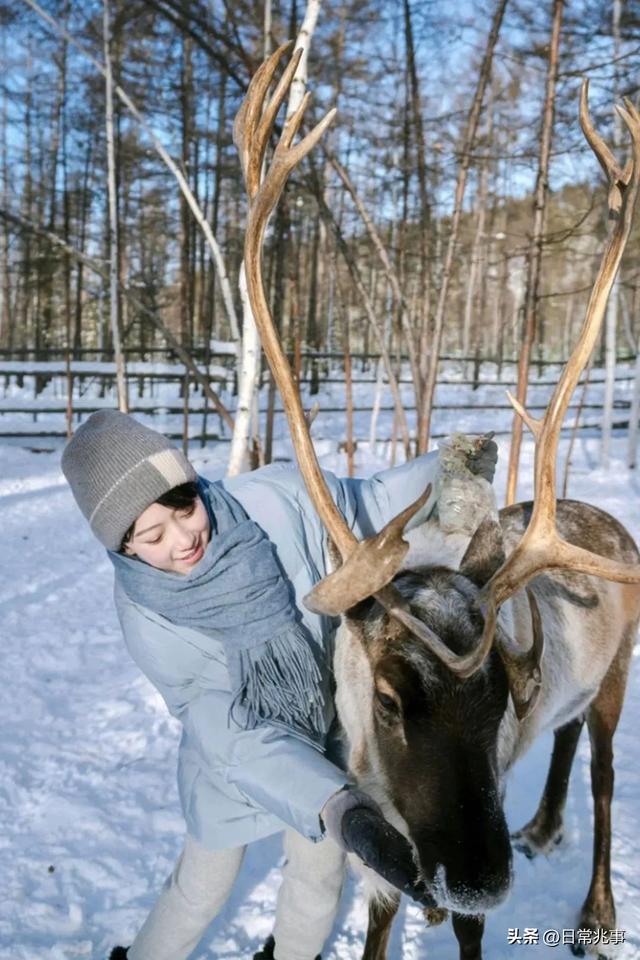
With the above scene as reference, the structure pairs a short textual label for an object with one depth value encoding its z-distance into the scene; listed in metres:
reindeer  1.60
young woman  1.83
